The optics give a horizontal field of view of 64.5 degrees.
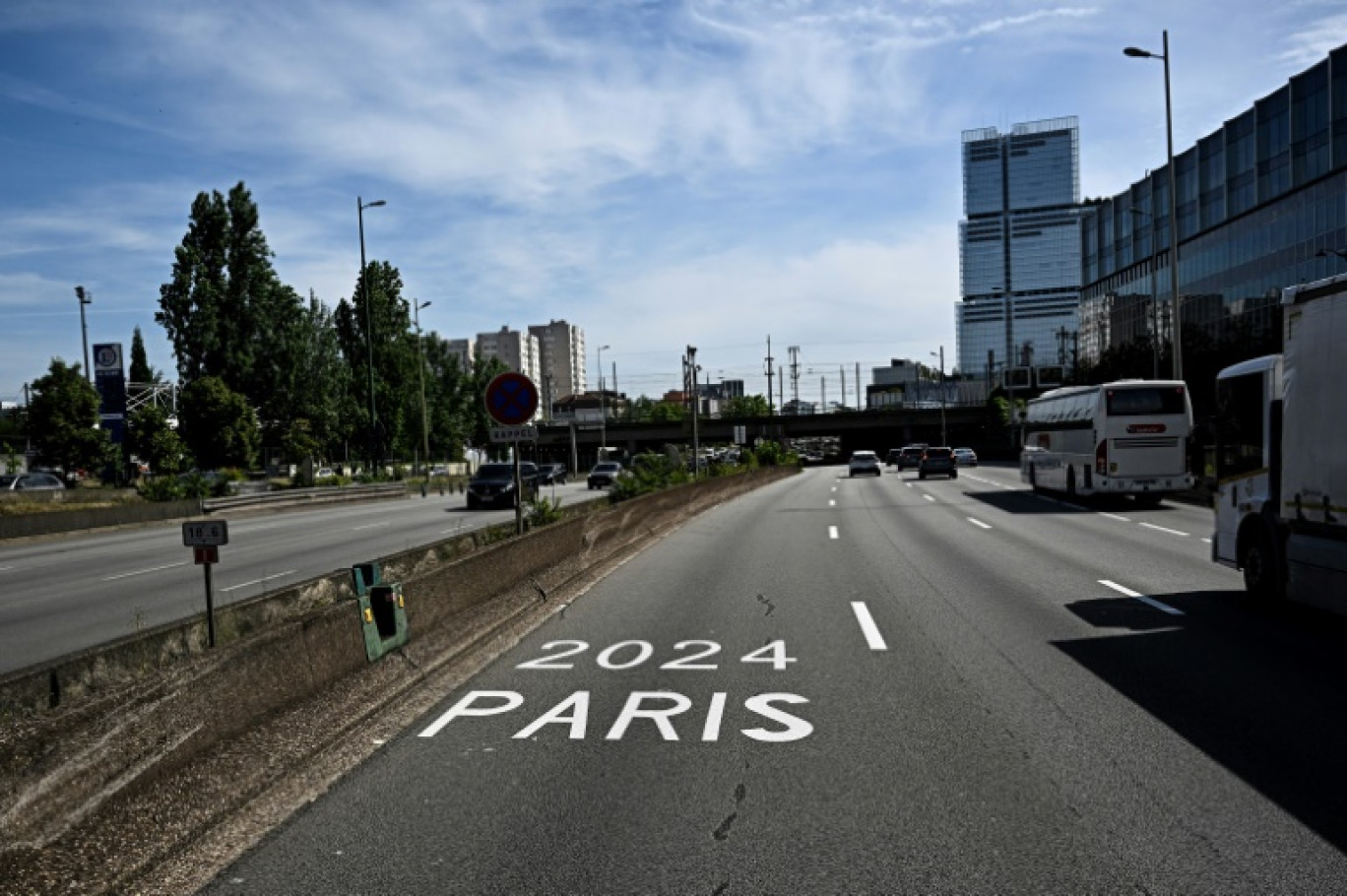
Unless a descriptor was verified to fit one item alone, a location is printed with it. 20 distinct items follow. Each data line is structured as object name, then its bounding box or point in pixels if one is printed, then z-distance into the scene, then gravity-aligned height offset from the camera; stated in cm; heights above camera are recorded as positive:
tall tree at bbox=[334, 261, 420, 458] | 7250 +556
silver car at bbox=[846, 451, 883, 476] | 6356 -334
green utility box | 777 -142
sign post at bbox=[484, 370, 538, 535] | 1298 +20
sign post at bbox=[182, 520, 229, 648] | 734 -75
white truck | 938 -62
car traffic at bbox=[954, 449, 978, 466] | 7812 -383
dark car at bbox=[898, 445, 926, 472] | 7356 -346
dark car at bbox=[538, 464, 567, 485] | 5847 -324
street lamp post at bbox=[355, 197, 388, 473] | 4894 +11
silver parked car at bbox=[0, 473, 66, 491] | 4259 -198
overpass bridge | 10406 -186
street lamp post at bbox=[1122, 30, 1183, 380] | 3242 +543
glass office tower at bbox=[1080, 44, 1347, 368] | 6103 +1195
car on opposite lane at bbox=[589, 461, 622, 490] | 5481 -306
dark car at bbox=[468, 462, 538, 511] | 3597 -230
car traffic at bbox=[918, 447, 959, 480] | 5344 -287
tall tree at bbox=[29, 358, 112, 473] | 5147 +47
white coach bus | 2675 -95
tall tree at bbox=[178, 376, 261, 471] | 5688 +42
